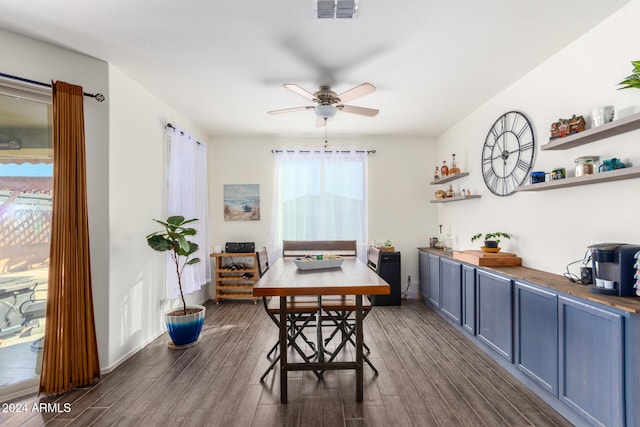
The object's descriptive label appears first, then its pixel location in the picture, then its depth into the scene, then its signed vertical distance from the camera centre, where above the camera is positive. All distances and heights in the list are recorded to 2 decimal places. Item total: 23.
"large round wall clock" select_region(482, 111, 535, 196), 2.91 +0.60
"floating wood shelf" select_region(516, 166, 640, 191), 1.78 +0.21
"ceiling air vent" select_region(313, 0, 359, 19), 1.83 +1.25
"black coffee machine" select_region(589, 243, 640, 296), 1.73 -0.33
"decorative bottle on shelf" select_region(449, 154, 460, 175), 4.17 +0.62
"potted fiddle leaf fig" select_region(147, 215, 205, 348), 2.98 -1.02
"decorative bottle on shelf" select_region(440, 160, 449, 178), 4.40 +0.60
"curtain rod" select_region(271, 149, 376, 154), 4.95 +0.99
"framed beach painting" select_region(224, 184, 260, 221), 5.03 +0.18
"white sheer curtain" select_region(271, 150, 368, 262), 4.94 +0.25
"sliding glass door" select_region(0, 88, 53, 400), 2.25 -0.13
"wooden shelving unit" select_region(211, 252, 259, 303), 4.69 -1.00
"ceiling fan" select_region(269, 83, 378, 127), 2.69 +1.04
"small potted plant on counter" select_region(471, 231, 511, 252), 3.05 -0.31
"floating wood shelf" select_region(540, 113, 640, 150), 1.75 +0.50
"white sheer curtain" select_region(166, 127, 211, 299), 3.62 +0.23
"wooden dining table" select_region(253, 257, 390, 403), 1.98 -0.50
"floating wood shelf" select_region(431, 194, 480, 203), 3.73 +0.18
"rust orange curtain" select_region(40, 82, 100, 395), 2.26 -0.40
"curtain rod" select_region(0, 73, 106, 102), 2.20 +0.97
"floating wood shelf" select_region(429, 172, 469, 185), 4.01 +0.48
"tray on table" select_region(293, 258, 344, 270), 2.67 -0.45
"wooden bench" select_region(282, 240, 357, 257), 4.45 -0.50
